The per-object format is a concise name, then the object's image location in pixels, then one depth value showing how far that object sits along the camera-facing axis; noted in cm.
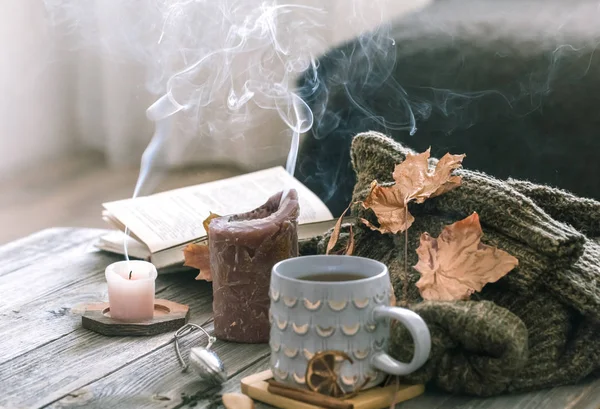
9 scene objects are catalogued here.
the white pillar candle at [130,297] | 134
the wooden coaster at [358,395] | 113
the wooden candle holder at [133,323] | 132
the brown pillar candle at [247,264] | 128
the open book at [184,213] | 154
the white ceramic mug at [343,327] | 112
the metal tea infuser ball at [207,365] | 118
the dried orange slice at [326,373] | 112
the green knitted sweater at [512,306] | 114
